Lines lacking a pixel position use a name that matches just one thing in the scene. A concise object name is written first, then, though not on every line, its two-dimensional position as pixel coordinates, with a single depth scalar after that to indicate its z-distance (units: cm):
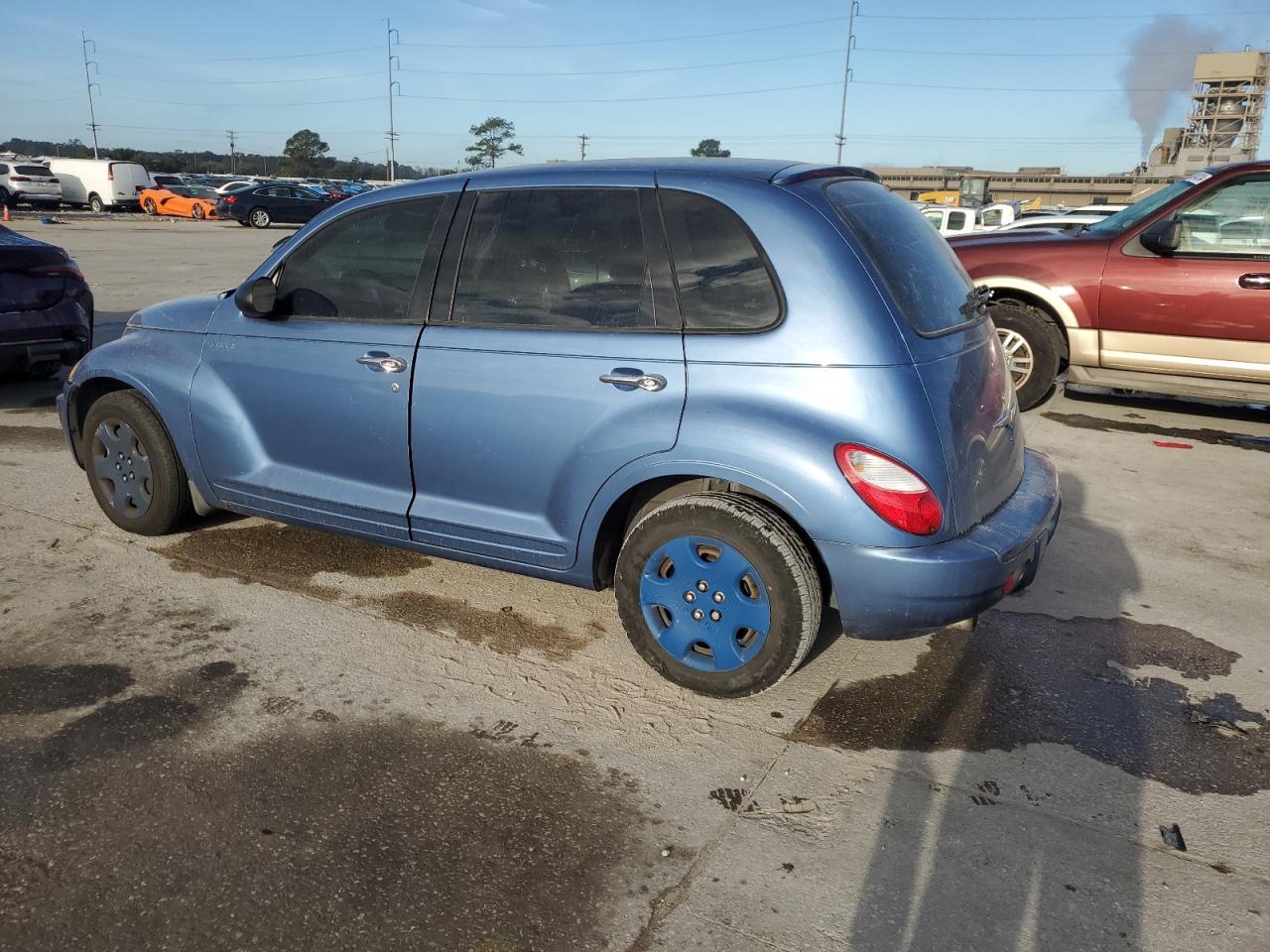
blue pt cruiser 308
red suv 683
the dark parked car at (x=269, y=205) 3419
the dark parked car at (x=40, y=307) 712
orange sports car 3869
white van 3947
